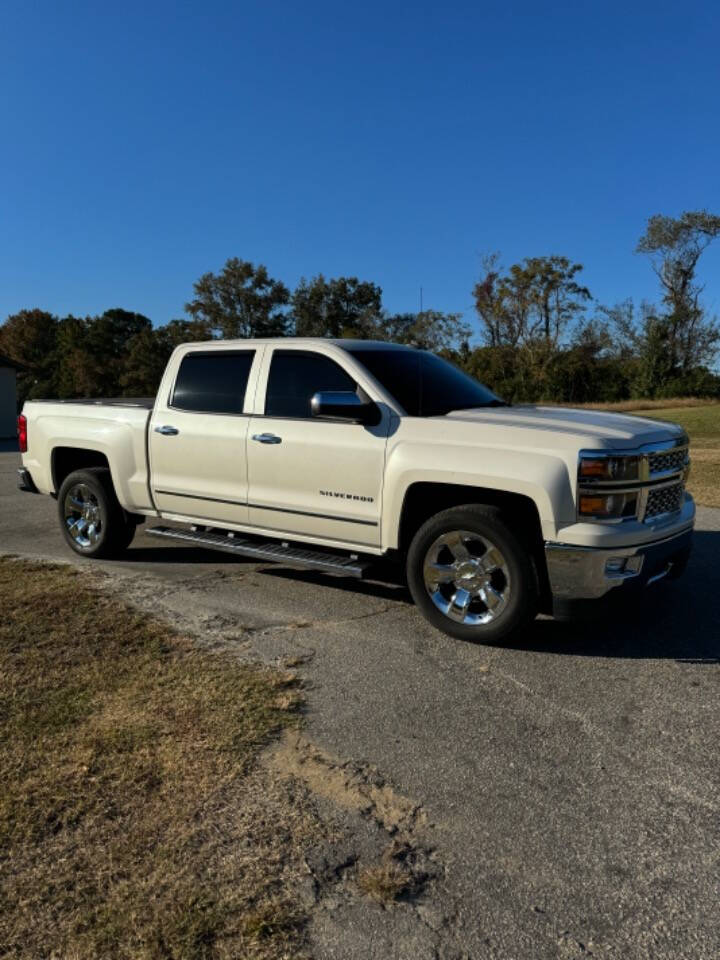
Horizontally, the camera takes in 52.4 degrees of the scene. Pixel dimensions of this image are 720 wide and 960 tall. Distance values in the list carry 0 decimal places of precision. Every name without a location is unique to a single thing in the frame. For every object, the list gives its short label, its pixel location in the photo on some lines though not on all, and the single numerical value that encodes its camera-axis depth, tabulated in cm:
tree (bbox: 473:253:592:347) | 5546
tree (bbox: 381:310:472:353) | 5759
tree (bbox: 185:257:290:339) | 6353
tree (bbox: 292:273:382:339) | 6412
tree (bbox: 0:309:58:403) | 6938
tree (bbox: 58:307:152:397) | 6075
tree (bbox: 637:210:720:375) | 5603
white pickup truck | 414
